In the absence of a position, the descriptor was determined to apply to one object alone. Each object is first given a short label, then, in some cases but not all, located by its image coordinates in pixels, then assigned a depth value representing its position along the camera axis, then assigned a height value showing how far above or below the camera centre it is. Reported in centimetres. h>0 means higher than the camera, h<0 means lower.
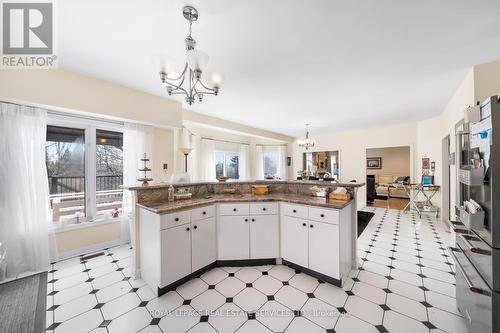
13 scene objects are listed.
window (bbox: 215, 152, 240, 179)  685 +10
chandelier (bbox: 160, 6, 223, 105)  144 +86
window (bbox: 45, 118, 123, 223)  304 -3
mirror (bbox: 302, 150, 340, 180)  751 +22
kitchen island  206 -83
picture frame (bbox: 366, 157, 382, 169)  861 +14
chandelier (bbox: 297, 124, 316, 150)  591 +76
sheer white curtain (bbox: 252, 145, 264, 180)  796 +14
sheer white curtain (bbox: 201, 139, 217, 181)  603 +25
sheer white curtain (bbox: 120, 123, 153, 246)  346 +17
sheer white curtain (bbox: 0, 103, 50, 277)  238 -28
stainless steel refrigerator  119 -40
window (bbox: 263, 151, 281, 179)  829 +15
